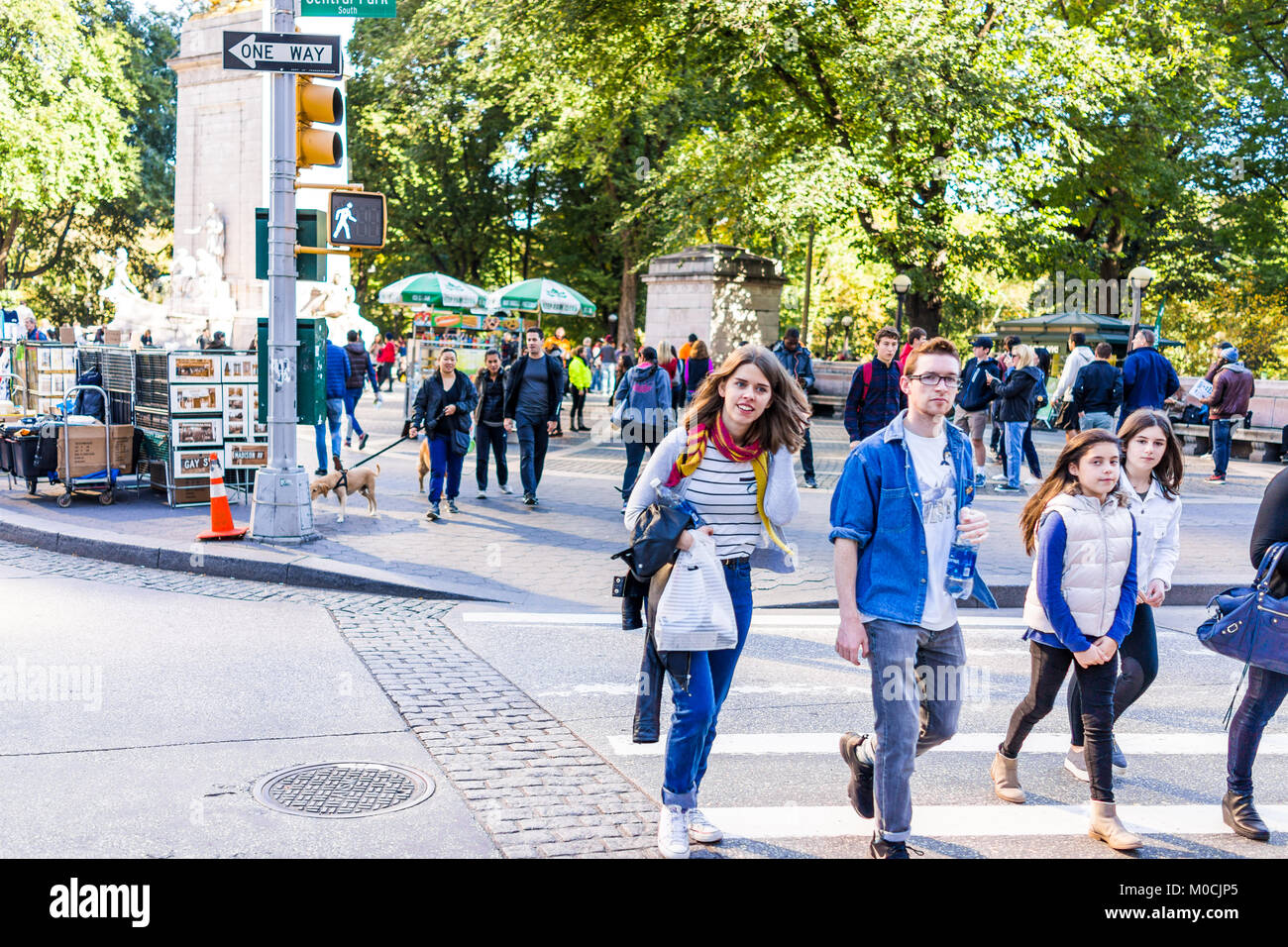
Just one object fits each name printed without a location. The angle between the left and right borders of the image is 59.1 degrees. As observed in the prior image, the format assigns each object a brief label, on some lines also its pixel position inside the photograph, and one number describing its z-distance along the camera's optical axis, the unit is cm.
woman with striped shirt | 400
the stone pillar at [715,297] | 2189
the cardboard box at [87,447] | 1137
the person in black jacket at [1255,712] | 420
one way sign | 844
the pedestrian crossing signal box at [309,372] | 956
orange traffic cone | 929
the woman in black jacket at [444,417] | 1124
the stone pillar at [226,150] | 3094
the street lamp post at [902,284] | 2417
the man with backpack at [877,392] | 1171
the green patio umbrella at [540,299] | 2419
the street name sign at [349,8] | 828
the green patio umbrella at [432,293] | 2359
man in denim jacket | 370
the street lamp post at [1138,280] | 2117
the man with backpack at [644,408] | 1162
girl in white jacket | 483
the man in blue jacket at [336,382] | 1433
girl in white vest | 411
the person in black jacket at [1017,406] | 1451
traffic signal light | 890
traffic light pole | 892
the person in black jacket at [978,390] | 1441
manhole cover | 420
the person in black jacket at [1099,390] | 1322
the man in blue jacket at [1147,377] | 1288
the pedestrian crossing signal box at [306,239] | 927
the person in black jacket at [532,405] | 1204
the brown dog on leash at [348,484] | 1067
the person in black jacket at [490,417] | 1230
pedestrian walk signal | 899
